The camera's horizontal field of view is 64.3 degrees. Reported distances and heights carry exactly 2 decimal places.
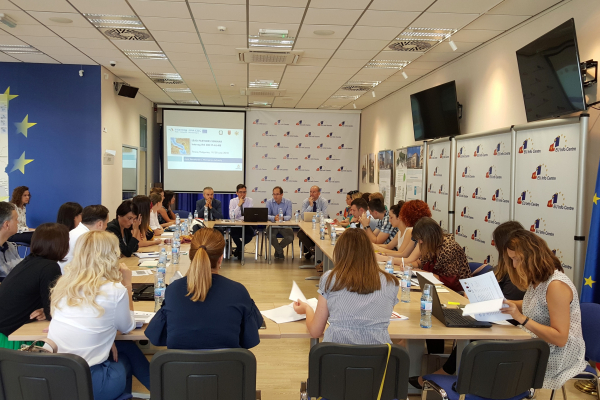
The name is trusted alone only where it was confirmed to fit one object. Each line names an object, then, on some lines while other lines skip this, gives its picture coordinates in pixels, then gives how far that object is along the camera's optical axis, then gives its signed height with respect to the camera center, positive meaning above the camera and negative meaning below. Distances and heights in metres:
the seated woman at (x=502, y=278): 2.96 -0.72
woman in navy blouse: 2.14 -0.62
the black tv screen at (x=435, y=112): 6.64 +1.01
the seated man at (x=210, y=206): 8.64 -0.58
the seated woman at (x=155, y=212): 6.25 -0.56
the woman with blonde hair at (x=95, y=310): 2.26 -0.66
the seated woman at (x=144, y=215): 5.18 -0.46
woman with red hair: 4.83 -0.51
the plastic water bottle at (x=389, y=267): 3.81 -0.71
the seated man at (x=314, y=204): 9.24 -0.53
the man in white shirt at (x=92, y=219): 3.91 -0.39
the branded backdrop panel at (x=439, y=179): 7.02 +0.00
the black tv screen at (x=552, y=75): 3.90 +0.96
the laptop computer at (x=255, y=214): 8.58 -0.69
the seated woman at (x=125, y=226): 4.62 -0.52
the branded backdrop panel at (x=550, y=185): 4.21 -0.03
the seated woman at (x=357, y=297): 2.35 -0.59
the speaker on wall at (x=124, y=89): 8.68 +1.53
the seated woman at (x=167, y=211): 7.79 -0.62
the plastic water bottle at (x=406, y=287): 3.24 -0.73
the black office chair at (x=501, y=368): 2.13 -0.85
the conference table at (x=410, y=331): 2.51 -0.84
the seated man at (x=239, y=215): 8.78 -0.74
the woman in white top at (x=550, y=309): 2.49 -0.68
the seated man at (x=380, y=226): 6.15 -0.63
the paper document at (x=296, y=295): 2.90 -0.72
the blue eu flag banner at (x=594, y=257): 3.79 -0.59
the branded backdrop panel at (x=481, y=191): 5.47 -0.14
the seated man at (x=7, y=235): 3.58 -0.50
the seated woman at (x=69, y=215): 4.71 -0.43
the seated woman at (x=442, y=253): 3.86 -0.60
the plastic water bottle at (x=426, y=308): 2.68 -0.73
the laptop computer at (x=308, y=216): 8.95 -0.73
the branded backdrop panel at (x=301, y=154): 12.77 +0.61
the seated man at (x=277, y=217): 8.80 -0.77
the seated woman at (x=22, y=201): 6.92 -0.45
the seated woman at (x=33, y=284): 2.60 -0.62
